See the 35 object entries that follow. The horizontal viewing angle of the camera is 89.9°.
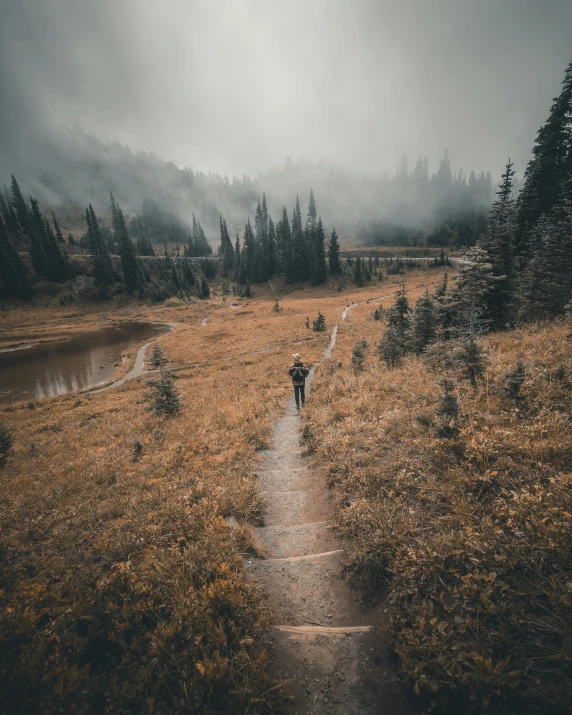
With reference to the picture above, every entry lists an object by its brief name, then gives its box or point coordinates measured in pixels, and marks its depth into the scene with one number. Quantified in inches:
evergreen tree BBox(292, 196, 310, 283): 4188.0
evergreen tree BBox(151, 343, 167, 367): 811.4
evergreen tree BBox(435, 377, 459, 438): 304.2
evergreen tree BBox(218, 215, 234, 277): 5285.4
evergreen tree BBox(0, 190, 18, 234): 4815.5
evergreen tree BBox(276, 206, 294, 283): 4249.5
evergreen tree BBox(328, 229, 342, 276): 4170.8
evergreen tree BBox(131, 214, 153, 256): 6096.0
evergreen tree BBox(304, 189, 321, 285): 4056.4
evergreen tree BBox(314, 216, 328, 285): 4018.2
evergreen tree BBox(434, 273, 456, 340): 841.5
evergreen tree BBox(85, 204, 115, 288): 4087.1
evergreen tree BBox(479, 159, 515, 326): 995.9
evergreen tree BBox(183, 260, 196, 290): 4316.7
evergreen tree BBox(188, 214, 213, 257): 6678.2
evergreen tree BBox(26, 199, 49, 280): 4094.2
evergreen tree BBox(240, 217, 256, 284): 4564.5
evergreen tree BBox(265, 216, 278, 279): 4507.9
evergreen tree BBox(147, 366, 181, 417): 703.3
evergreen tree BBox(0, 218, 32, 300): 3688.5
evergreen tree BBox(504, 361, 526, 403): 322.0
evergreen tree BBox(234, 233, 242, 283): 4700.3
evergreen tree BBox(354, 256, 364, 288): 3762.3
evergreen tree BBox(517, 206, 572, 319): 861.2
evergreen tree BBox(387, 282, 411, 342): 957.2
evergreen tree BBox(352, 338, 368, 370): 769.9
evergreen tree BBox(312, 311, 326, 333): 1722.4
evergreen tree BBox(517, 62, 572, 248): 1266.0
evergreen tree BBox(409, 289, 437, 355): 829.2
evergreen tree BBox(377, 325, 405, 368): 754.2
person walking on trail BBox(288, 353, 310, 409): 601.0
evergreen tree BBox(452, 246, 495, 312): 596.4
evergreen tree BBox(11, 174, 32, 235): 4714.3
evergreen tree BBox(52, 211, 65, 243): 5103.3
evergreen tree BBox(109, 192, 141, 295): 4178.2
